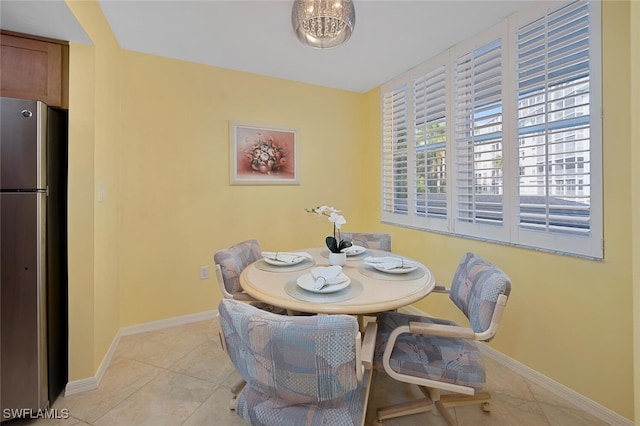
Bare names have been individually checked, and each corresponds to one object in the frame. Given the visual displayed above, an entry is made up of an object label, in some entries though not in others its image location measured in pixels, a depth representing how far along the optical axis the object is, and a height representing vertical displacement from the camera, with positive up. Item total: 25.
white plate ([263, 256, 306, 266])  1.82 -0.33
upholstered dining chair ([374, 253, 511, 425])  1.28 -0.69
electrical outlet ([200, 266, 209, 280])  2.84 -0.61
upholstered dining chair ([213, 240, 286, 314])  1.74 -0.39
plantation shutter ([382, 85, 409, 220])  3.07 +0.66
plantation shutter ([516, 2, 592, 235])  1.66 +0.56
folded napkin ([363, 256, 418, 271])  1.71 -0.33
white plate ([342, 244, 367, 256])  2.09 -0.30
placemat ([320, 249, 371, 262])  2.04 -0.33
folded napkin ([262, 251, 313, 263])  1.88 -0.31
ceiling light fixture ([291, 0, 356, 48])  1.57 +1.11
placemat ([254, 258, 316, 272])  1.77 -0.36
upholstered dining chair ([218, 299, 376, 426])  0.88 -0.49
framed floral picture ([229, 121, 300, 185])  2.92 +0.61
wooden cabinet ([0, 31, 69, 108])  1.65 +0.86
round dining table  1.24 -0.39
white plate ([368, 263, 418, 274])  1.63 -0.34
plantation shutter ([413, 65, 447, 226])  2.60 +0.64
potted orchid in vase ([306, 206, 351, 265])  1.77 -0.23
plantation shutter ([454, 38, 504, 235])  2.13 +0.59
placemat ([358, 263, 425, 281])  1.59 -0.37
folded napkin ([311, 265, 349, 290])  1.37 -0.33
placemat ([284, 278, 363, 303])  1.29 -0.40
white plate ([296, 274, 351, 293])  1.35 -0.37
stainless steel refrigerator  1.51 -0.24
